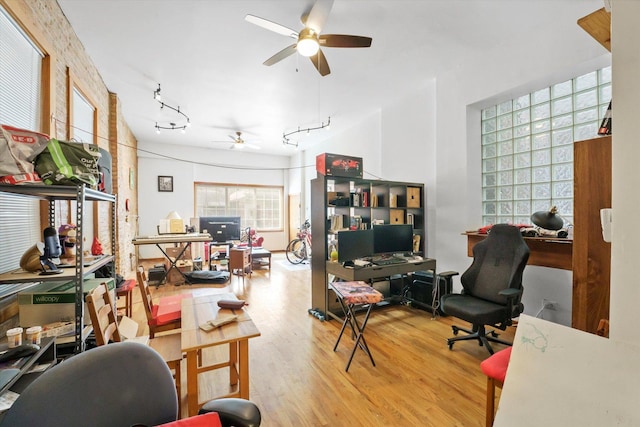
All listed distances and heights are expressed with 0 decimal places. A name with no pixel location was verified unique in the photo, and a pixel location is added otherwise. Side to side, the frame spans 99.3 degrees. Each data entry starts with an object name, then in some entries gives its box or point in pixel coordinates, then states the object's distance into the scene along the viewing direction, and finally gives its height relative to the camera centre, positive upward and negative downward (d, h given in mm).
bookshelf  3469 +5
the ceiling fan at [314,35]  2271 +1618
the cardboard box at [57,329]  1579 -682
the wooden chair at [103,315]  1491 -601
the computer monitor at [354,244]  3252 -415
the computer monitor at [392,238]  3592 -378
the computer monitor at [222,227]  6129 -343
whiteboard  1016 -723
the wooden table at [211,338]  1546 -737
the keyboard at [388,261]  3388 -643
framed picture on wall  7539 +827
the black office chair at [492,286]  2398 -743
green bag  1496 +287
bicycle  7409 -977
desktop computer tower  3622 -1099
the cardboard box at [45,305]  1629 -558
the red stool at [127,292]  3114 -910
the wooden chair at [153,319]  2104 -844
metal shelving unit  1470 -347
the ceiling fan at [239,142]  6274 +1665
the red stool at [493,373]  1481 -899
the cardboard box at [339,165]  3389 +589
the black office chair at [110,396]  755 -557
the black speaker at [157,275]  5111 -1184
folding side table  2357 -753
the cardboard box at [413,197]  4098 +201
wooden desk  2501 -418
